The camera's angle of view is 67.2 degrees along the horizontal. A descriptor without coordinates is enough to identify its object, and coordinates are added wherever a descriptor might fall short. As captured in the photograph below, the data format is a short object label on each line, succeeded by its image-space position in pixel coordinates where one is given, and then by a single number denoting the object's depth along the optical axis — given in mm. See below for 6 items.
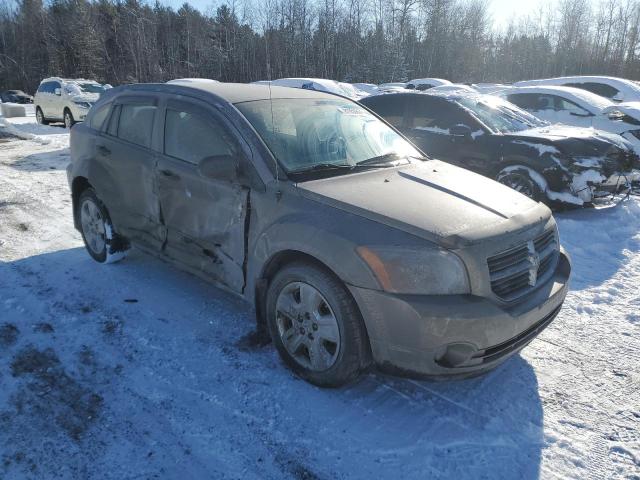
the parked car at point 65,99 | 16422
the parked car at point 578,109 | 9547
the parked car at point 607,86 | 12891
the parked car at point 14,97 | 37281
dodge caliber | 2613
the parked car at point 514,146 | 6664
